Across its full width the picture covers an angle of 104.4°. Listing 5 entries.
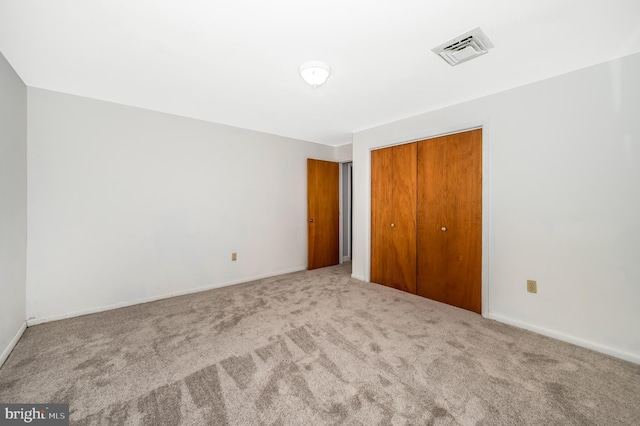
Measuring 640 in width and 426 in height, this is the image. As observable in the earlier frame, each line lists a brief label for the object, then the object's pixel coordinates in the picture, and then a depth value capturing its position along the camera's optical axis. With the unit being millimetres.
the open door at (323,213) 4535
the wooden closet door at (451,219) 2707
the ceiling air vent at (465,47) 1662
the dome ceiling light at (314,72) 1943
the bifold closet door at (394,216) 3275
